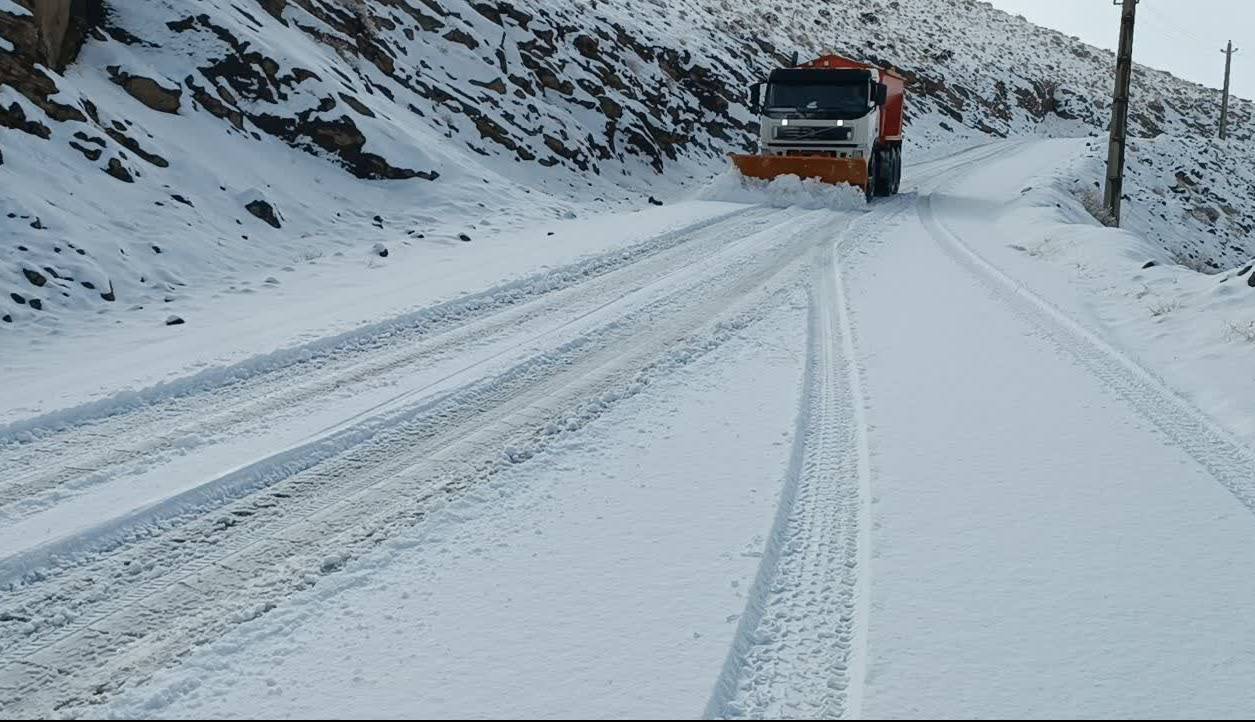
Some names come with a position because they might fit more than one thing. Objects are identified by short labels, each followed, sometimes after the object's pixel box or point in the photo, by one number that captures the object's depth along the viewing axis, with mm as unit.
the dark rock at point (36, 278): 8305
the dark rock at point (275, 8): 15977
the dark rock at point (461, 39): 20025
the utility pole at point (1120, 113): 17484
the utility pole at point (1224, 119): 55188
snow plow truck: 18219
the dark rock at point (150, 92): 12312
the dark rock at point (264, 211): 11633
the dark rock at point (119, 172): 10586
